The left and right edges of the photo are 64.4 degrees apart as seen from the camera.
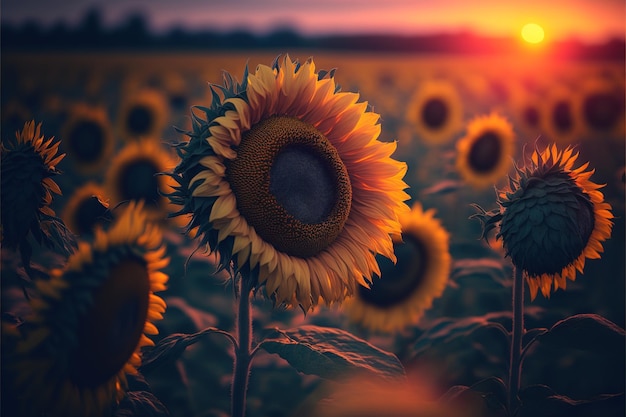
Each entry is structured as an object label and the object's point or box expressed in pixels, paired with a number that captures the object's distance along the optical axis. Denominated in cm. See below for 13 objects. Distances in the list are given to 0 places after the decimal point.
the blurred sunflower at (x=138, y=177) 495
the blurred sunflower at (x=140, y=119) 772
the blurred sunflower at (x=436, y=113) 871
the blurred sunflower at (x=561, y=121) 805
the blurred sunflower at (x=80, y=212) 248
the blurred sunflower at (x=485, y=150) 593
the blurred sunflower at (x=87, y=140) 635
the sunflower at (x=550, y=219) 226
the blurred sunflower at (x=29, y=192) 205
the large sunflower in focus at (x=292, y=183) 209
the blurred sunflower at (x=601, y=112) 796
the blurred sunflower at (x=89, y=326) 164
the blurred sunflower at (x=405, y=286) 384
